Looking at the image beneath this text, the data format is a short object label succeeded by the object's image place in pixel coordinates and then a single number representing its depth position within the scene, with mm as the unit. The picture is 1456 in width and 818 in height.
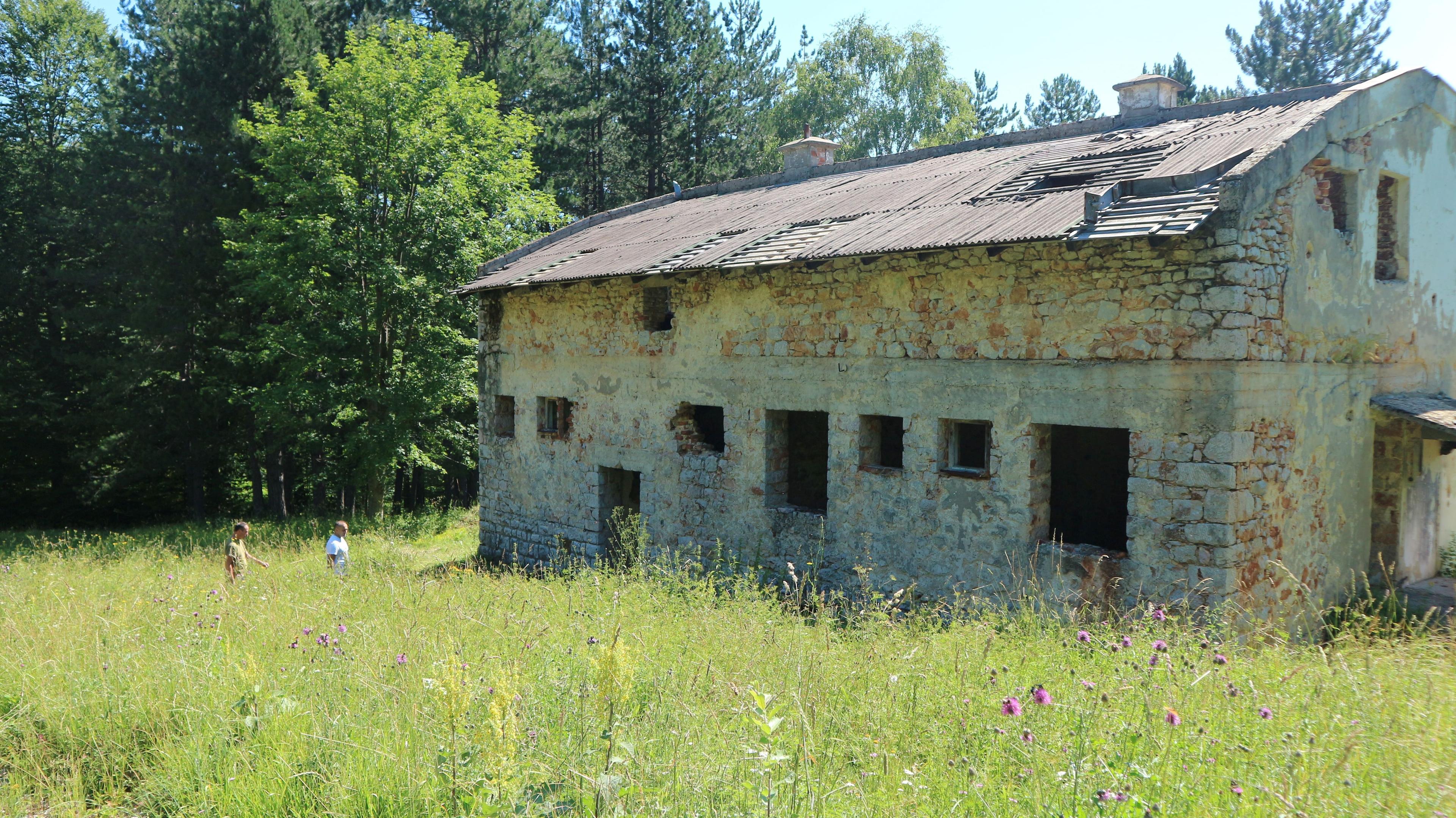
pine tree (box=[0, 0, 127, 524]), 21438
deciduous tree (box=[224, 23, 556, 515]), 16641
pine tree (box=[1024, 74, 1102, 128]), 33406
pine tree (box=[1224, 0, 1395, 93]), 25656
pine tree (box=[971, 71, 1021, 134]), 34469
